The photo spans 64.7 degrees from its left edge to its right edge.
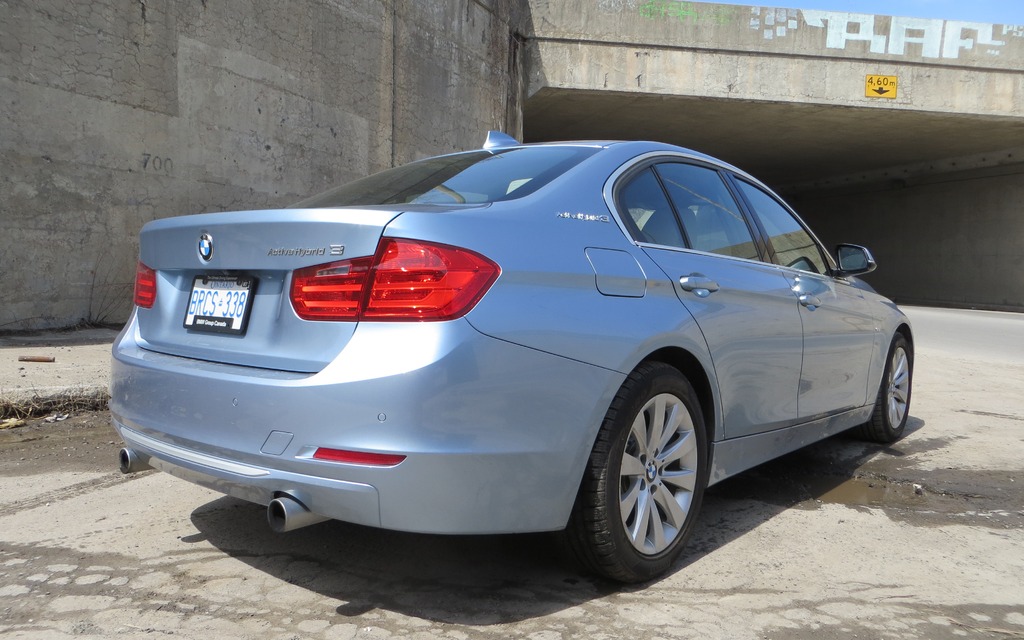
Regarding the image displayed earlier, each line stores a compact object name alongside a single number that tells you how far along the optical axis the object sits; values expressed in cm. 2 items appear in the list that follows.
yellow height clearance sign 1755
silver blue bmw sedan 218
